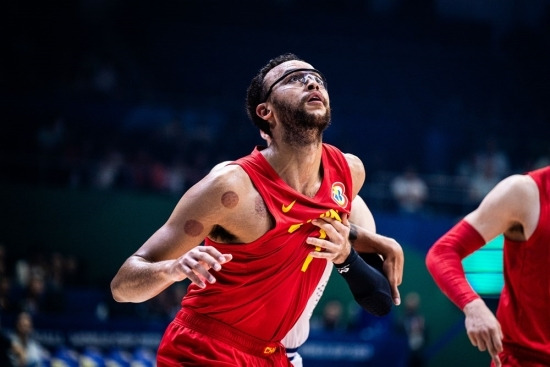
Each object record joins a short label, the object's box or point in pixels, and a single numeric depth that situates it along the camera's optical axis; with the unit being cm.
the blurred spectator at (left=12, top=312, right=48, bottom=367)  935
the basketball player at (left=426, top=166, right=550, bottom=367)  434
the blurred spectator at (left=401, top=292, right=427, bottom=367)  1333
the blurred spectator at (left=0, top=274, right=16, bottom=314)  1016
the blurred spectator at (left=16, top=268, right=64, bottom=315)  1123
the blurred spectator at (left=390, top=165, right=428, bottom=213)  1512
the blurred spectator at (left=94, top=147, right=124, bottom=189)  1449
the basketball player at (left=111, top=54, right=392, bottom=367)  385
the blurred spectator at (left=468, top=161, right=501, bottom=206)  1530
